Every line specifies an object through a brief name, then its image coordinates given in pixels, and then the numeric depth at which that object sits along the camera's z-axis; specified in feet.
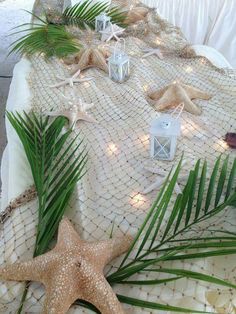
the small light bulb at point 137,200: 2.83
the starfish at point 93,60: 4.55
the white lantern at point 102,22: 5.26
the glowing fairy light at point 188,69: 4.53
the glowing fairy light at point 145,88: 4.21
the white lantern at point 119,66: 4.17
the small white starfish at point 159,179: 2.79
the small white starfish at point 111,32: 5.11
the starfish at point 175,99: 3.75
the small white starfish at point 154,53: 4.83
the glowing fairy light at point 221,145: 3.29
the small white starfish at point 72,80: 4.29
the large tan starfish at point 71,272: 2.00
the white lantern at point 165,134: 3.04
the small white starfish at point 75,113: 3.61
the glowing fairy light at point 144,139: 3.44
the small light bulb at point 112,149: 3.35
